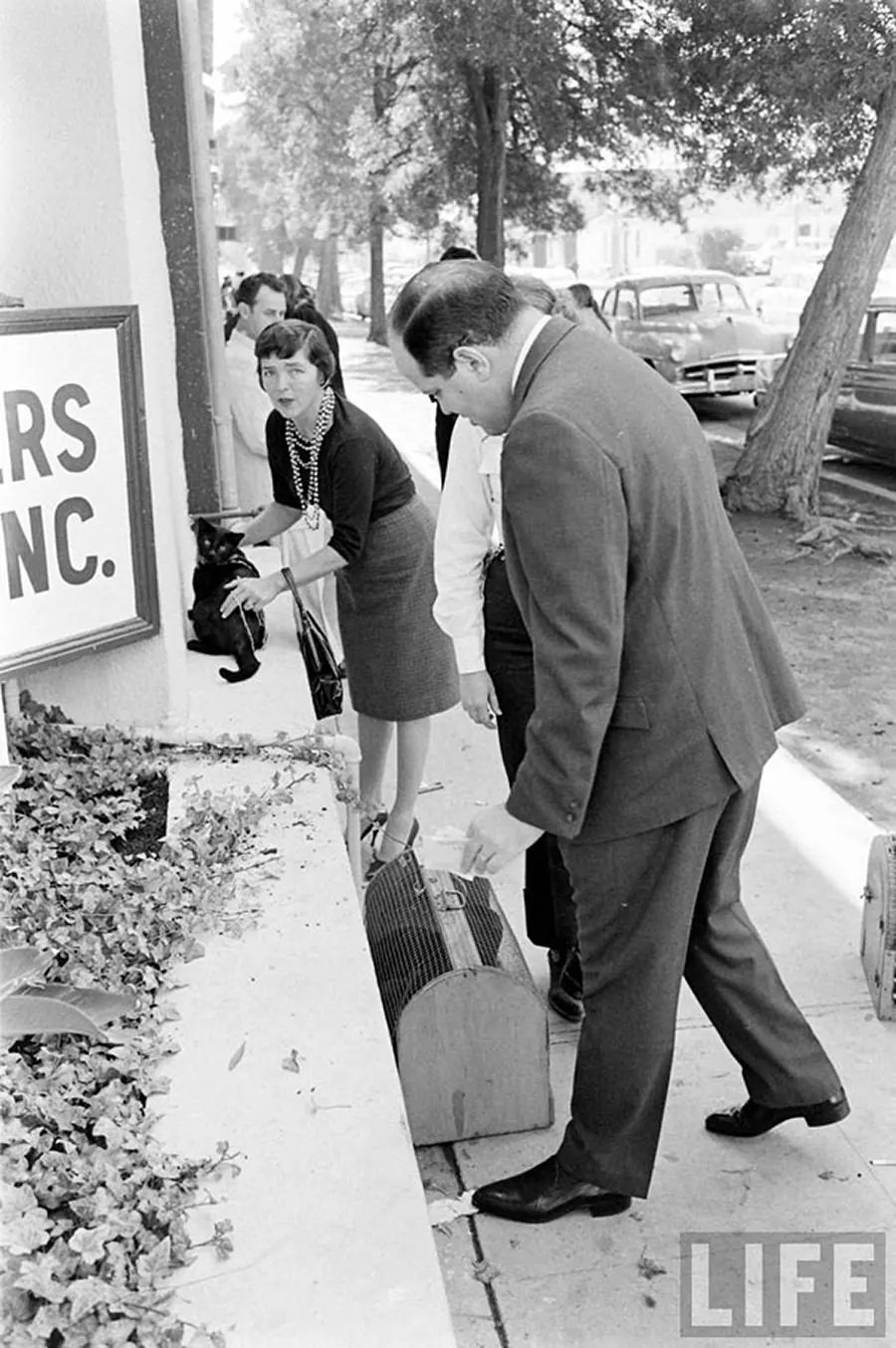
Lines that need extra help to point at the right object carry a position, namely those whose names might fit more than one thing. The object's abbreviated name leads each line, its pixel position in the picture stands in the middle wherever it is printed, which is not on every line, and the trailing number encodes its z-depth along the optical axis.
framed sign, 3.24
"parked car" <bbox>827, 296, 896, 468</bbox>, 12.17
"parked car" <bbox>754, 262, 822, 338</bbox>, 21.77
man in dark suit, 2.34
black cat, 4.38
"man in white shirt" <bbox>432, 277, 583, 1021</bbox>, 3.37
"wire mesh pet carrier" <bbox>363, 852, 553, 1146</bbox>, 3.09
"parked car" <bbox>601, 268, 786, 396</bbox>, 16.92
